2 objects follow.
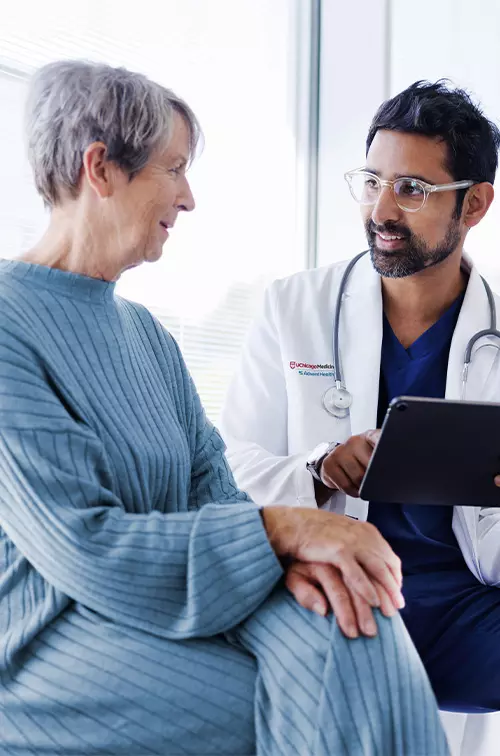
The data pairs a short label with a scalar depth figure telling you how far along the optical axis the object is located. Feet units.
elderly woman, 3.02
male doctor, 5.21
